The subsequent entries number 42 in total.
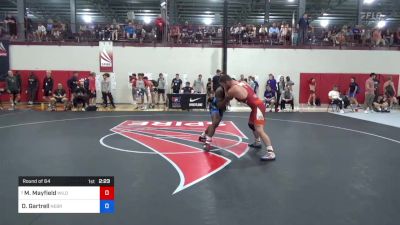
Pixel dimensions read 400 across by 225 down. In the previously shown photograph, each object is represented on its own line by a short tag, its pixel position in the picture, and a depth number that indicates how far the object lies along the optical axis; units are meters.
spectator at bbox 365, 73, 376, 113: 14.28
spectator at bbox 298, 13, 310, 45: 17.27
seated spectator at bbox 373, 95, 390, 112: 14.53
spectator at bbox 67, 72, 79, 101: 14.73
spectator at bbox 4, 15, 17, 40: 17.38
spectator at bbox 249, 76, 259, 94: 16.56
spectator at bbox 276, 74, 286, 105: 14.96
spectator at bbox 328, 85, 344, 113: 14.65
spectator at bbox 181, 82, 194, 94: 15.53
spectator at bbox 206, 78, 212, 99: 14.50
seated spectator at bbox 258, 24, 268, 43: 17.69
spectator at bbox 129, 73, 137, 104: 15.94
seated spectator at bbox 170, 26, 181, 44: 17.58
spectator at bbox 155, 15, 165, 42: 17.11
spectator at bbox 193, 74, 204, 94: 16.44
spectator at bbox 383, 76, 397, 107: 15.16
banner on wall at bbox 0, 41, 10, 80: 16.78
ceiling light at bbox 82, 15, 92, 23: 30.88
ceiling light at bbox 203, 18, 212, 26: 30.25
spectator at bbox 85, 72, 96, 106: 14.90
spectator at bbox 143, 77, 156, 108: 15.94
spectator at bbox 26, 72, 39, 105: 16.25
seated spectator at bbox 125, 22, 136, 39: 17.59
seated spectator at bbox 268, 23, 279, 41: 17.77
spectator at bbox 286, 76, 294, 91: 15.38
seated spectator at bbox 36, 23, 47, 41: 17.47
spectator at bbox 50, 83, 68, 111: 13.94
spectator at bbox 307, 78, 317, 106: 17.30
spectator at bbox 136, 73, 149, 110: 15.59
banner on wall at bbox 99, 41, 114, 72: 17.11
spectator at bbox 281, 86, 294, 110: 14.83
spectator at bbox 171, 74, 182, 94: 16.11
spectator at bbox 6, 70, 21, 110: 14.58
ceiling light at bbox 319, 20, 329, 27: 31.40
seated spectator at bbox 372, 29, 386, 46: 17.88
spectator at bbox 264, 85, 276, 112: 14.77
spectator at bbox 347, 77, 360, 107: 15.50
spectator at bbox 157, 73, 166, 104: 16.27
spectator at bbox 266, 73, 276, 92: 15.91
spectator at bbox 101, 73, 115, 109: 15.37
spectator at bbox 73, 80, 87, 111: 13.91
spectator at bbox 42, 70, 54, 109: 15.73
